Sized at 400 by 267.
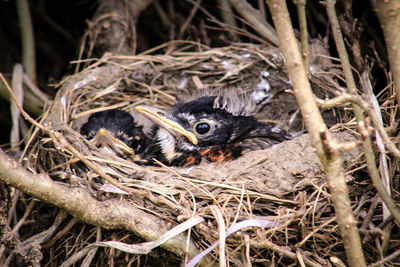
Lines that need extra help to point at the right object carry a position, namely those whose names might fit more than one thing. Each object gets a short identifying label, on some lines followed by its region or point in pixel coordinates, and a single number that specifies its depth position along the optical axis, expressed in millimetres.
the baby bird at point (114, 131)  2366
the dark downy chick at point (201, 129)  2366
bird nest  2308
